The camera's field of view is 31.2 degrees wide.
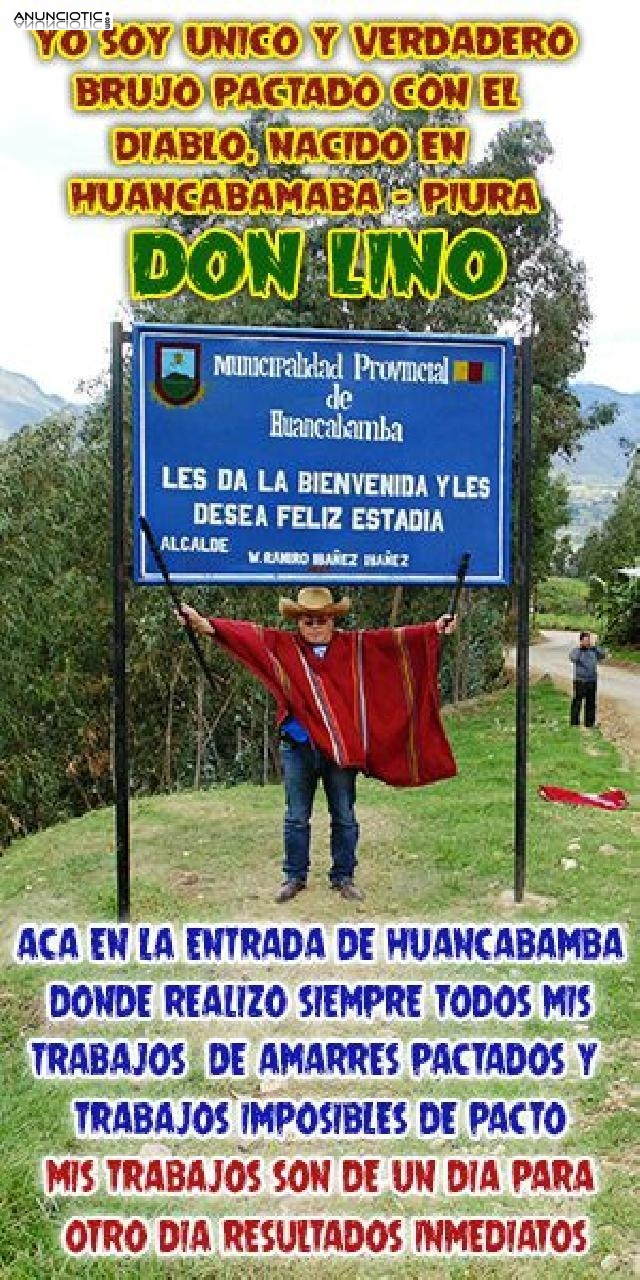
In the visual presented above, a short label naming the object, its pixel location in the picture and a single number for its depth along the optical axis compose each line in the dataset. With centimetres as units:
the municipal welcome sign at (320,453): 623
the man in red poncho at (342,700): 647
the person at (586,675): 1647
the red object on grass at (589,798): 1023
